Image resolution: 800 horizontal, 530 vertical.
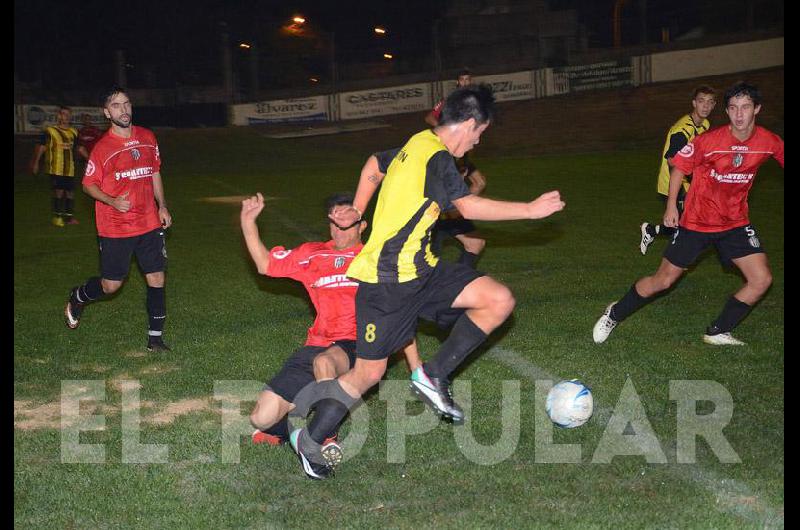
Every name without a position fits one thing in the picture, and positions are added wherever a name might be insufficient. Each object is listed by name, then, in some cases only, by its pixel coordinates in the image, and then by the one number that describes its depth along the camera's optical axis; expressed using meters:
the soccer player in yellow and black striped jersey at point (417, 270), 5.12
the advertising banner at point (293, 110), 39.06
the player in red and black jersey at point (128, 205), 8.01
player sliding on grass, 5.80
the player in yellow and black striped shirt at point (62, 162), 17.50
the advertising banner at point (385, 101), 38.97
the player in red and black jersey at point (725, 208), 7.48
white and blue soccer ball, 5.76
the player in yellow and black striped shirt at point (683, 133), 8.77
